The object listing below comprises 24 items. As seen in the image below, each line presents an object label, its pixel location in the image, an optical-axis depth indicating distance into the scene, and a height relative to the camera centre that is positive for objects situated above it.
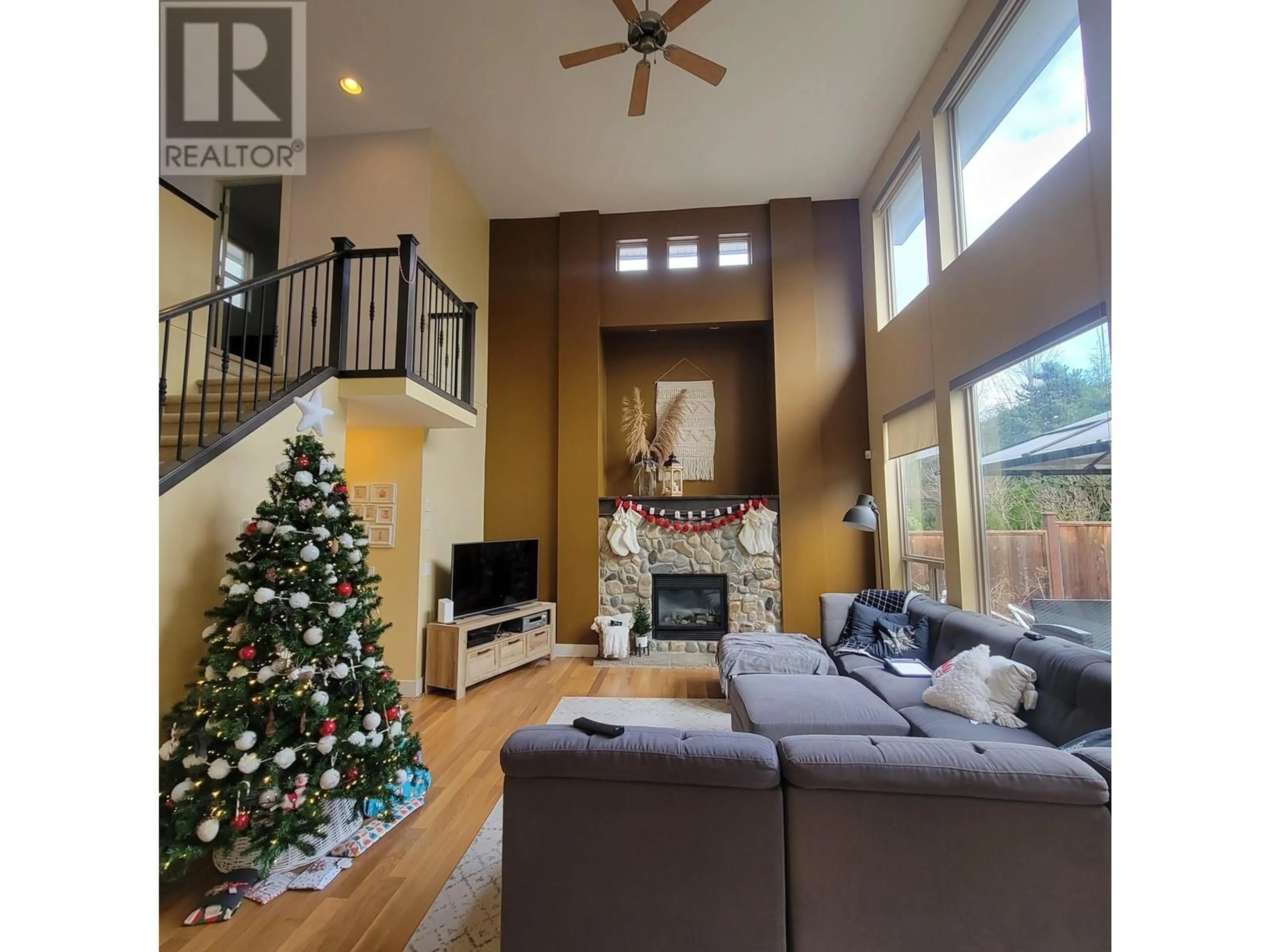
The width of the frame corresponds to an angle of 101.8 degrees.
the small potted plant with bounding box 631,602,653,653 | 5.19 -1.17
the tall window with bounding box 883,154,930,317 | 4.39 +2.46
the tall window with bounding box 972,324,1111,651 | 2.50 +0.12
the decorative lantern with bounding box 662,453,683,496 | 5.64 +0.38
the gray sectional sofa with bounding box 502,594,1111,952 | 1.23 -0.83
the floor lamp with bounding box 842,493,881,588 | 4.09 -0.04
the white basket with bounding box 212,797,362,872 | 1.92 -1.29
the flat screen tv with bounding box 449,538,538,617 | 4.31 -0.56
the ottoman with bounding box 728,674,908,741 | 2.39 -0.97
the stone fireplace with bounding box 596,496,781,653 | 5.34 -0.66
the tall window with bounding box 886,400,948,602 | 4.14 +0.13
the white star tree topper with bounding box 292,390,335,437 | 2.62 +0.52
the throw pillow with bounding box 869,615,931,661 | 3.42 -0.88
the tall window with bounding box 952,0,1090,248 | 2.62 +2.34
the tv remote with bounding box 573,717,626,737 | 1.42 -0.60
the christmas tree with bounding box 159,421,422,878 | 1.92 -0.75
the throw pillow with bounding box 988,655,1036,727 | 2.30 -0.82
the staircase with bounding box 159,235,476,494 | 2.46 +1.29
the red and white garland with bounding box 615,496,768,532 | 5.43 -0.05
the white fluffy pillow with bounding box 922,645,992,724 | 2.38 -0.85
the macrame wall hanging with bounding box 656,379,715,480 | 5.94 +0.92
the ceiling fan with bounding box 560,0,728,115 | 3.08 +2.85
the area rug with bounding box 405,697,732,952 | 1.63 -1.36
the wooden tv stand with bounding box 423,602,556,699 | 3.99 -1.16
